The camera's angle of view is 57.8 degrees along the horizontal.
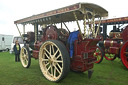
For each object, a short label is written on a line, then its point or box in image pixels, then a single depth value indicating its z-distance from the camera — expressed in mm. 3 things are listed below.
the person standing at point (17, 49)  6073
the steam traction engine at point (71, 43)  2749
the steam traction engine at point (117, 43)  4250
